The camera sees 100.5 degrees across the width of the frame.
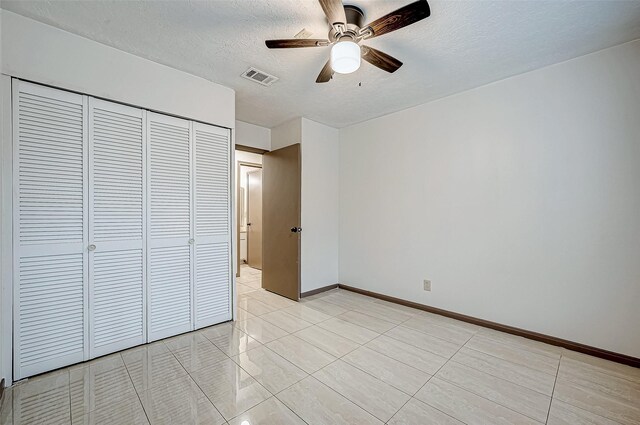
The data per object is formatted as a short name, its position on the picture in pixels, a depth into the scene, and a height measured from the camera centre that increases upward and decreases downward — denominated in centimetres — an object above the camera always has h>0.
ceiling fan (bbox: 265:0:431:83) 156 +115
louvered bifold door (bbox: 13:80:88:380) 186 -10
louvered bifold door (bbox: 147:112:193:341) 243 -12
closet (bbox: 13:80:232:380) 190 -10
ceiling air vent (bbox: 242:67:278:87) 254 +136
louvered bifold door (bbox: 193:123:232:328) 272 -13
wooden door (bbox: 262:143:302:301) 369 -11
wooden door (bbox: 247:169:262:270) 552 -10
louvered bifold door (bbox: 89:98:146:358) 214 -11
